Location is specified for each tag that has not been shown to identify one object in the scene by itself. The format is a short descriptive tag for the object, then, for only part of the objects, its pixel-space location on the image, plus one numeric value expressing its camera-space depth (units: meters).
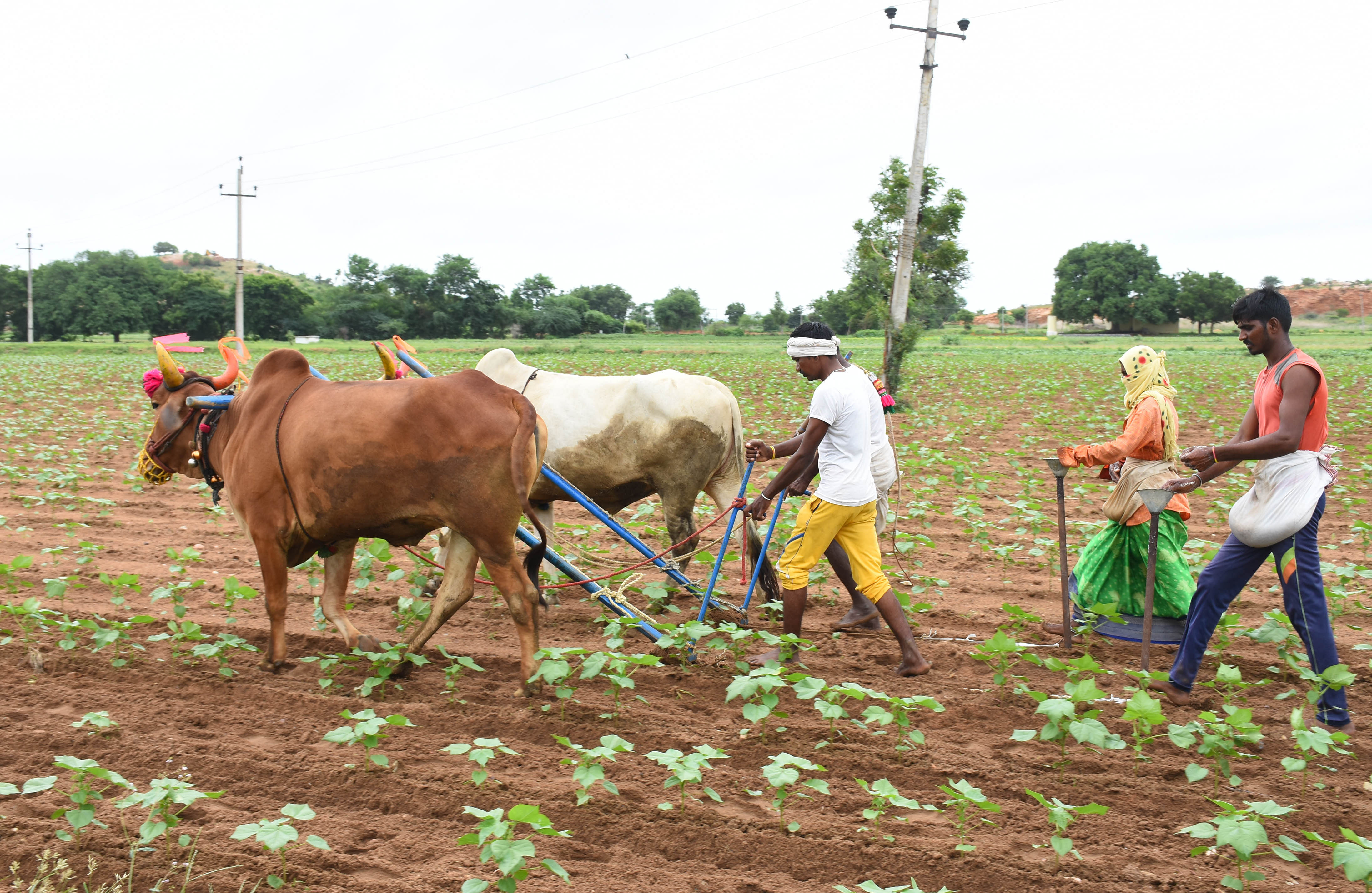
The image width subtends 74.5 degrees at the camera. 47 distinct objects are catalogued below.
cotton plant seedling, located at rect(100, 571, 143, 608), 5.25
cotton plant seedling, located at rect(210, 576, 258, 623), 5.32
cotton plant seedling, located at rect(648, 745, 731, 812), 3.33
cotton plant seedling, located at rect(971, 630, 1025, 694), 4.39
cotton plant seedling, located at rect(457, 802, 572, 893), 2.78
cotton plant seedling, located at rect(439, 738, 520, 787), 3.38
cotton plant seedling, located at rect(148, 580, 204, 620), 5.07
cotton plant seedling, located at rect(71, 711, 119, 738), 3.66
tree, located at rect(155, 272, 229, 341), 68.31
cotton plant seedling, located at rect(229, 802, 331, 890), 2.82
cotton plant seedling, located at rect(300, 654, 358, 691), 4.65
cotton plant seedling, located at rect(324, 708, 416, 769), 3.57
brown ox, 4.66
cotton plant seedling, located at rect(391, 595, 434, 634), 5.39
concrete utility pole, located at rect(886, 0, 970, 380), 19.09
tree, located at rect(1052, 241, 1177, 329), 84.69
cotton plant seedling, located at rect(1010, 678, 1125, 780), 3.57
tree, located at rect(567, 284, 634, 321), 105.12
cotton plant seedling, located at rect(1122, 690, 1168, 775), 3.77
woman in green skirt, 5.23
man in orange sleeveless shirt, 4.21
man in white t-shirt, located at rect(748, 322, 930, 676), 4.95
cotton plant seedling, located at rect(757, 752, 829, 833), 3.27
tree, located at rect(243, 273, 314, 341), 69.25
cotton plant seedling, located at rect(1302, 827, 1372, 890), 2.71
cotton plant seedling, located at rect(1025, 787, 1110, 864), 3.04
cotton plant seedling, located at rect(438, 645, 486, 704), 4.57
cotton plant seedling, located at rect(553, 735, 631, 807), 3.37
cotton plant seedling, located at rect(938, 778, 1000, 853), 3.23
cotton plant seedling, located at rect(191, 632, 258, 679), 4.74
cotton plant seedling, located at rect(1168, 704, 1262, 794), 3.72
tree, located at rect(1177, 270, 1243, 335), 79.44
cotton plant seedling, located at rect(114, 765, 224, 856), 2.94
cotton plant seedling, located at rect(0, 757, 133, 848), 3.01
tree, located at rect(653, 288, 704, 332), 101.06
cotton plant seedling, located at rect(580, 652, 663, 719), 4.18
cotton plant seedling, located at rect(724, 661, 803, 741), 3.85
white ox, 6.46
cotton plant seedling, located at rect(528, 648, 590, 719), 4.14
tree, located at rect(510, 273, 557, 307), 87.12
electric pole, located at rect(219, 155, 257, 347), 33.31
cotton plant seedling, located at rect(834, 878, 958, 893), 2.84
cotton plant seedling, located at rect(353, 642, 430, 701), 4.65
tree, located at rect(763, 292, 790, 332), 88.94
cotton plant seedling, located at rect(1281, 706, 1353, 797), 3.53
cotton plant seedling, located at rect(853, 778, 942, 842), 3.27
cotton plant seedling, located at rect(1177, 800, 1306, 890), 2.92
